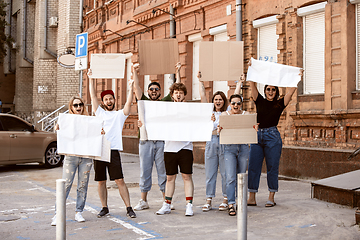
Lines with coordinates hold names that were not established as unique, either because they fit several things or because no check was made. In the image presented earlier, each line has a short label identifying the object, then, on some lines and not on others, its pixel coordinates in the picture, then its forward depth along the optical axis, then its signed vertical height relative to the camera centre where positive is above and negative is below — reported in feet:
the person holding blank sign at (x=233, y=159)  23.56 -1.93
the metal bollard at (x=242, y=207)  13.82 -2.52
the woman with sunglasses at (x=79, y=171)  22.31 -2.40
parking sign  43.15 +6.64
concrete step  24.31 -3.59
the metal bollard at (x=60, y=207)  14.51 -2.67
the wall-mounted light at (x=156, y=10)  53.83 +12.57
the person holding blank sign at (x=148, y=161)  24.66 -2.14
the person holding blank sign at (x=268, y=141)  25.09 -1.09
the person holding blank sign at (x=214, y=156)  24.35 -1.85
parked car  42.85 -2.32
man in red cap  22.81 -1.08
